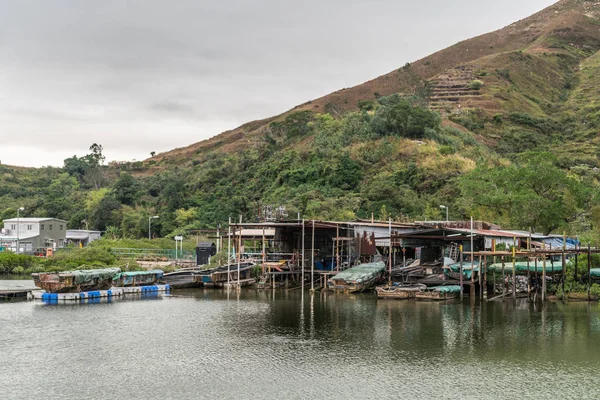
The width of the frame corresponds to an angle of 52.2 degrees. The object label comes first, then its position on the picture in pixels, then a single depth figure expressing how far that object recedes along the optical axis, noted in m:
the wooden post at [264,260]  49.62
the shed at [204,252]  59.41
